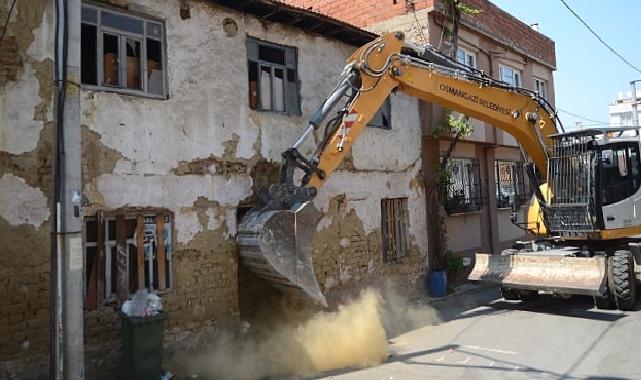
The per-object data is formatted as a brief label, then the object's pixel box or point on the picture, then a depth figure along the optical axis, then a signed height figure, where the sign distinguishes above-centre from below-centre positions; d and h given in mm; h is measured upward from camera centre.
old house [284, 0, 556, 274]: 12766 +2684
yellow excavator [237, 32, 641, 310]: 7160 +522
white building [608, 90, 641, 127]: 59941 +11994
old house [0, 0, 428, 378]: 6086 +986
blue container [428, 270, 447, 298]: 11594 -1709
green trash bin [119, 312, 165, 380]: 6066 -1542
